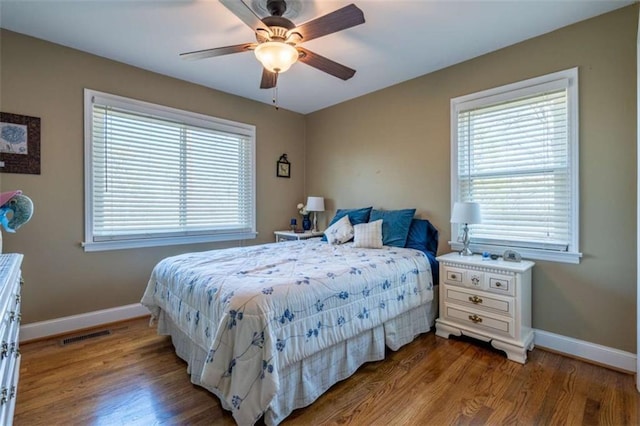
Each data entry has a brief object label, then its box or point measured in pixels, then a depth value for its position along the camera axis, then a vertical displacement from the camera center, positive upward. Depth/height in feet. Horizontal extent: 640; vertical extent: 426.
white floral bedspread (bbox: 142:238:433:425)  4.99 -1.83
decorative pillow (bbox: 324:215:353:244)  11.00 -0.72
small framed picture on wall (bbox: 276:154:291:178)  14.42 +2.13
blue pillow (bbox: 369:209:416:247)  10.11 -0.48
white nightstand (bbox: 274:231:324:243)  13.20 -1.01
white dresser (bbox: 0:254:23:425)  3.54 -1.69
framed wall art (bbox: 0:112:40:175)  8.15 +1.86
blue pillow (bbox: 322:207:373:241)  11.64 -0.12
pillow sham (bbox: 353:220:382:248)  9.95 -0.75
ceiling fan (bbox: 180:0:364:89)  5.70 +3.68
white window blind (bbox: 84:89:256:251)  9.67 +1.31
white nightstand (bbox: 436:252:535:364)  7.57 -2.37
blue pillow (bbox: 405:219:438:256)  10.08 -0.82
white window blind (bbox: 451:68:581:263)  7.90 +1.38
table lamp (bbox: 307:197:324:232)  13.82 +0.36
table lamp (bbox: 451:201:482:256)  8.56 -0.03
